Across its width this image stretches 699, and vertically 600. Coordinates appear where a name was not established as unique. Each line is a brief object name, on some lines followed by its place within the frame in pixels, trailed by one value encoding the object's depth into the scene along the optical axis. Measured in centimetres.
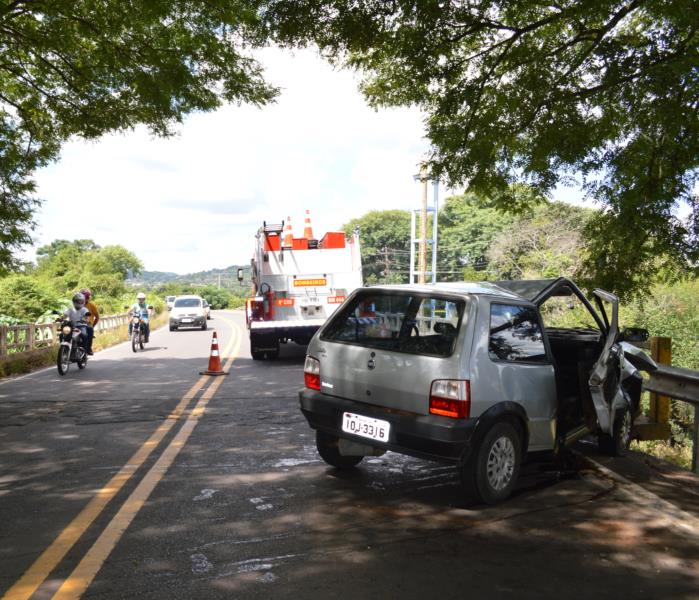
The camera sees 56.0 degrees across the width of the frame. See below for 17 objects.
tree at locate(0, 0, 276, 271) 1022
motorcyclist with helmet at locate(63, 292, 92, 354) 1448
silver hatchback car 476
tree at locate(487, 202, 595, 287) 4009
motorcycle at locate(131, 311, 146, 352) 1959
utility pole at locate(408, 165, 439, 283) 2744
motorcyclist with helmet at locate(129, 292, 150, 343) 2039
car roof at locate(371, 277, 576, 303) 529
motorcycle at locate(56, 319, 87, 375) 1363
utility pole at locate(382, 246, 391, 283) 8614
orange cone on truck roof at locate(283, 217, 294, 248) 1597
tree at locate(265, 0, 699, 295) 731
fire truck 1556
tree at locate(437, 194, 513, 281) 6469
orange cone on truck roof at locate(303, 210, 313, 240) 1675
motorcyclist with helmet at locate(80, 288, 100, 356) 1479
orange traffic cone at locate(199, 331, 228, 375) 1341
